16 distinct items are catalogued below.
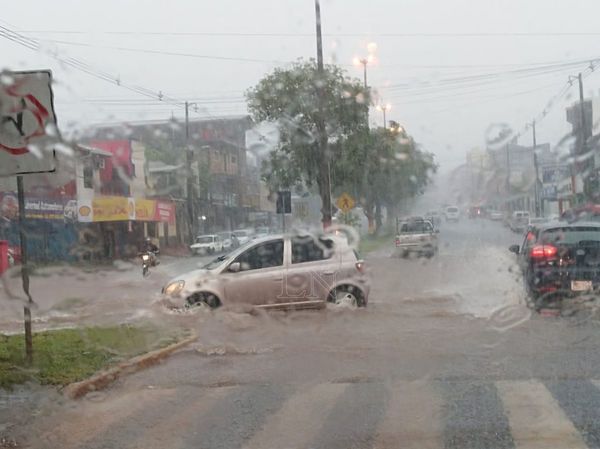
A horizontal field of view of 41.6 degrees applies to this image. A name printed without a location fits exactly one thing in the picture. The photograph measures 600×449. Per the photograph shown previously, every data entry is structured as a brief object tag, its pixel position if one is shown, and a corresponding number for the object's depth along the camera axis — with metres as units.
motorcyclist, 21.66
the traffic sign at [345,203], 25.73
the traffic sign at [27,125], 8.19
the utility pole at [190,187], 30.52
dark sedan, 12.06
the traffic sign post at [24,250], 8.71
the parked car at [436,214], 39.11
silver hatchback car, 12.65
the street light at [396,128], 30.96
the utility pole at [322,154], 23.52
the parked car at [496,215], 44.66
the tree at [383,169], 27.19
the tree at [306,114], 25.06
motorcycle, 21.14
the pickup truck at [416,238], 28.17
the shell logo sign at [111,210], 27.95
